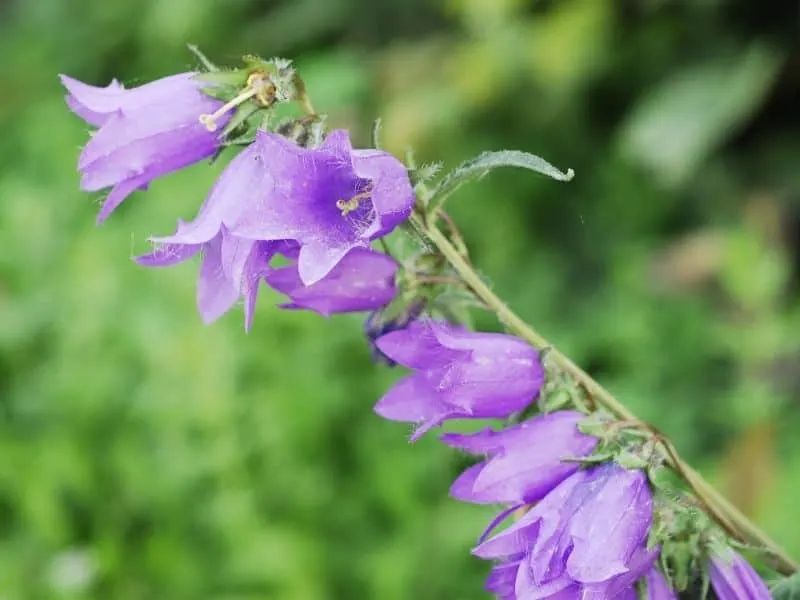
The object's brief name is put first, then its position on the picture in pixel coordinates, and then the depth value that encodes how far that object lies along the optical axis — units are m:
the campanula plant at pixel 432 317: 0.59
